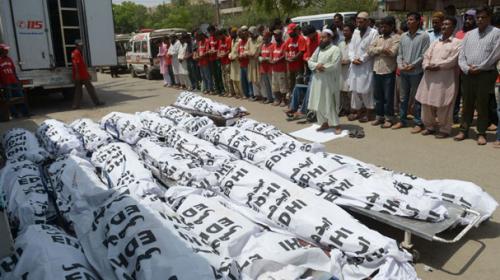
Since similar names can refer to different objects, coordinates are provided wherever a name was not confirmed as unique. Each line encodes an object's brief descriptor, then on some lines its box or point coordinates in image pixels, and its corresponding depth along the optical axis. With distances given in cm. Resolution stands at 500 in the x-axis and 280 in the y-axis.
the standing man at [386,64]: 734
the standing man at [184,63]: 1405
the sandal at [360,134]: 726
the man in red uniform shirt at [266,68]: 1027
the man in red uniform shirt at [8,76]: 994
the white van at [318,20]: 1912
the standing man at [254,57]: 1091
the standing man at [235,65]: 1162
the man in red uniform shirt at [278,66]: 981
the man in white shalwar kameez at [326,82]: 706
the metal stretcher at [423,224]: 341
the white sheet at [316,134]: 732
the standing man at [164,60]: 1568
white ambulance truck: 1054
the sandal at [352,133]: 733
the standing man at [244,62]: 1126
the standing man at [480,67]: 601
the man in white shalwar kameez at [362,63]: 771
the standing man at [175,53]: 1477
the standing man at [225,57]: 1221
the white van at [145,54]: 1855
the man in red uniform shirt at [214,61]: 1250
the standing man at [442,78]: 645
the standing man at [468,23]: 694
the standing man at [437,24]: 720
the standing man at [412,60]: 689
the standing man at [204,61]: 1288
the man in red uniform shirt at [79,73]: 1109
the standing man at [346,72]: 802
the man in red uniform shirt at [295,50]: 938
